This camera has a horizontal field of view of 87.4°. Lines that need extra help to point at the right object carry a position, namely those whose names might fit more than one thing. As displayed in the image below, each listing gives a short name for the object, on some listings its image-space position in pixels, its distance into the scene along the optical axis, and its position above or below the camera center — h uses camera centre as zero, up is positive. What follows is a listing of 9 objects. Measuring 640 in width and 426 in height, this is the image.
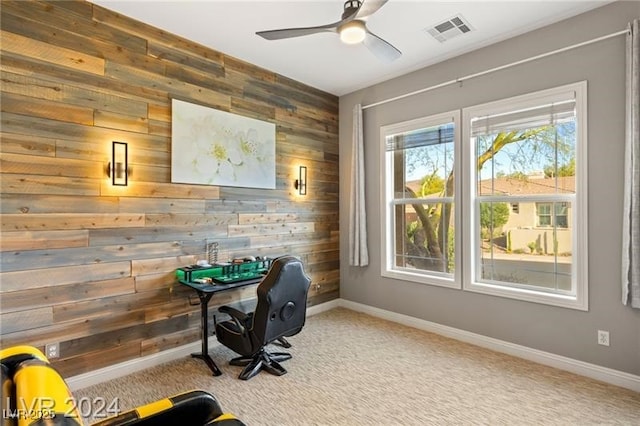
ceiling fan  2.24 +1.32
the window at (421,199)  3.86 +0.11
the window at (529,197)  2.94 +0.11
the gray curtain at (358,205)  4.52 +0.05
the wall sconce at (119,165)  2.81 +0.38
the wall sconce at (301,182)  4.37 +0.36
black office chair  2.66 -0.90
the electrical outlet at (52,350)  2.51 -1.06
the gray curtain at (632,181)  2.51 +0.20
